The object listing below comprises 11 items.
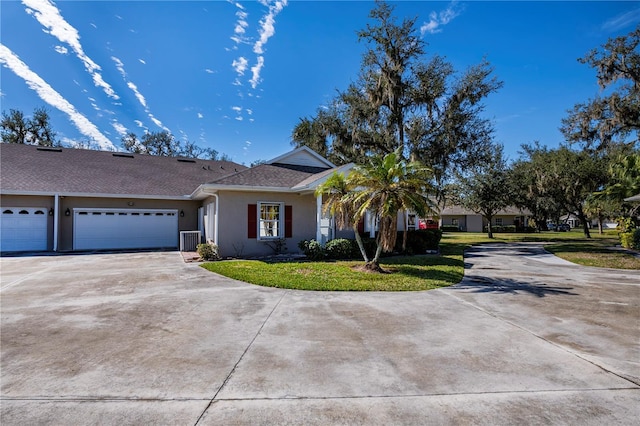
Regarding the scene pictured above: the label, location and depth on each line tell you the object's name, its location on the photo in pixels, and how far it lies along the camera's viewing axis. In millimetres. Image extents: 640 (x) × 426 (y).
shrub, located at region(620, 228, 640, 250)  16605
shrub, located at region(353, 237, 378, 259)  13516
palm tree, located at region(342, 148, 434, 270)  9703
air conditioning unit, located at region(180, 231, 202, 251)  16109
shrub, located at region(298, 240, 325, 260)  12852
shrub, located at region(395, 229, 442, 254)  15586
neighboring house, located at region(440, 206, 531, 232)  47594
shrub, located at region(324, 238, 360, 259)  13242
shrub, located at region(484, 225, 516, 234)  43731
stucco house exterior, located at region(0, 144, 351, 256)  13922
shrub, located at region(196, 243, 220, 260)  12719
